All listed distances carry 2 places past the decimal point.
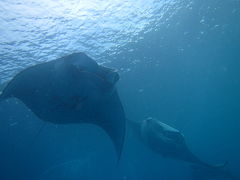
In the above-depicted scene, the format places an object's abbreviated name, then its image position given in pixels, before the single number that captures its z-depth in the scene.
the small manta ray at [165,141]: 12.38
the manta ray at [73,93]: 5.22
